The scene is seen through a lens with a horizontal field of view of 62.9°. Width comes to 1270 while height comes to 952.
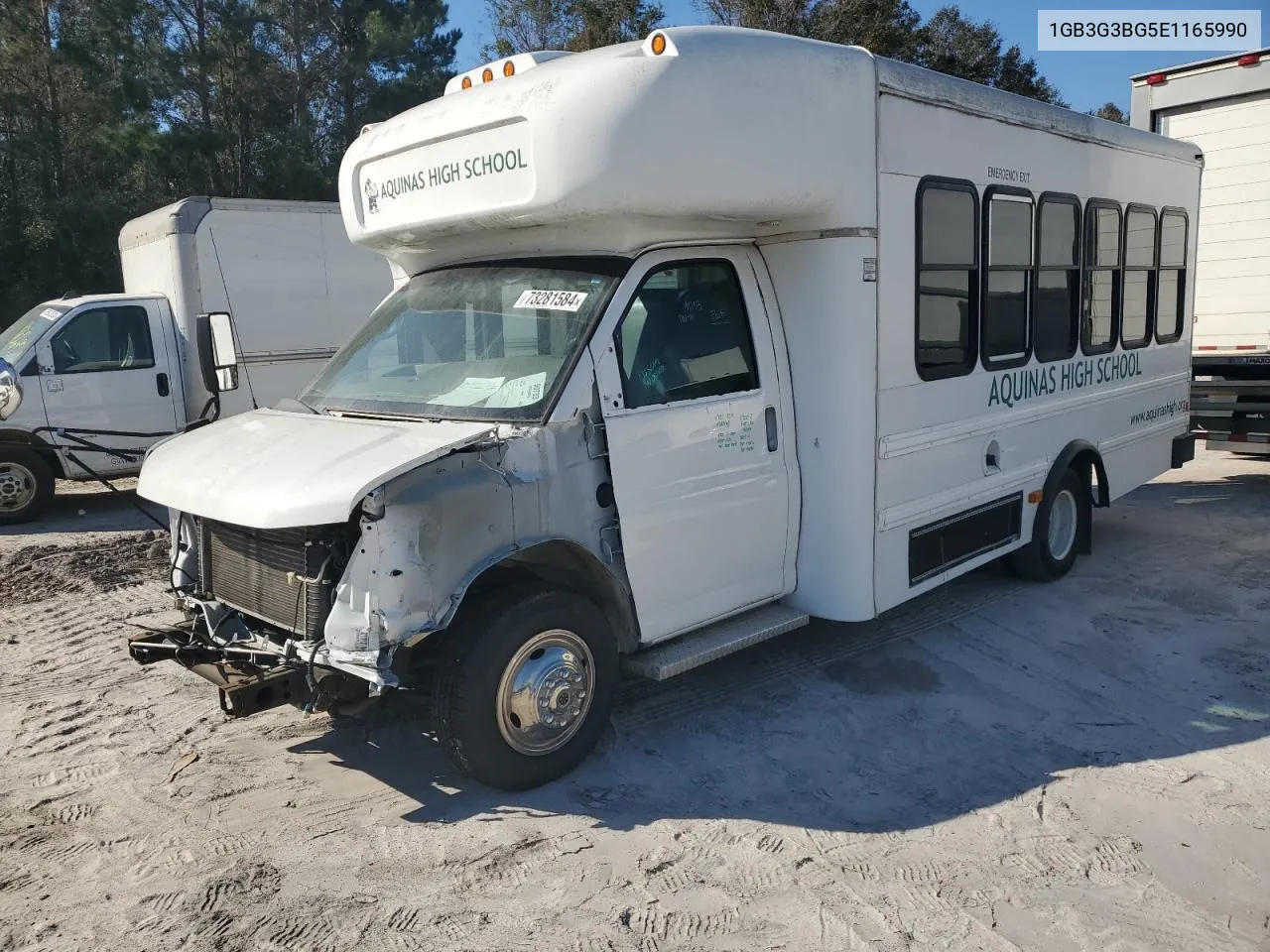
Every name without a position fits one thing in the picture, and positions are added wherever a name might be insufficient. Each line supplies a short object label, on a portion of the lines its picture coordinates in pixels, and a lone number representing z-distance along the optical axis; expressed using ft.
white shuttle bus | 12.52
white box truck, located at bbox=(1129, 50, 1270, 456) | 31.50
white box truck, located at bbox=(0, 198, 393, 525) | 32.48
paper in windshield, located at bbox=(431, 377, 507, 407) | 14.14
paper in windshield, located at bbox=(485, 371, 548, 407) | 13.65
